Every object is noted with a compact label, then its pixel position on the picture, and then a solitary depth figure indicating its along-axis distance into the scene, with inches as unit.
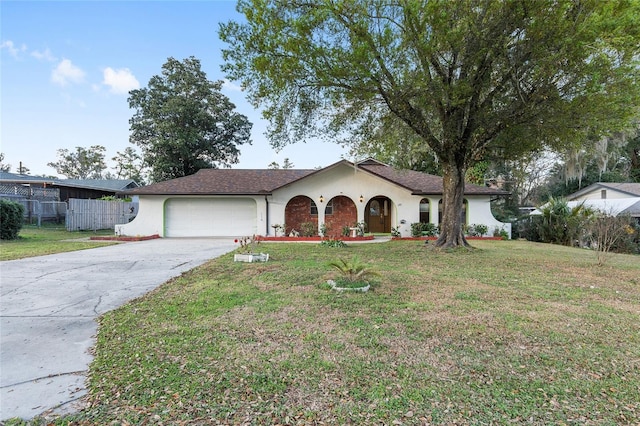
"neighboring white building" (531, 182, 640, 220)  748.0
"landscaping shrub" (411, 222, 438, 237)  650.8
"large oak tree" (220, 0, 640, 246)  309.9
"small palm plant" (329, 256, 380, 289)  229.8
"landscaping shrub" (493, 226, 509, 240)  679.1
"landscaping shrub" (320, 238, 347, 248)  495.2
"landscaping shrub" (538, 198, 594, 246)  606.9
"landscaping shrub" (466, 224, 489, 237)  661.9
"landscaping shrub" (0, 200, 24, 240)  539.5
